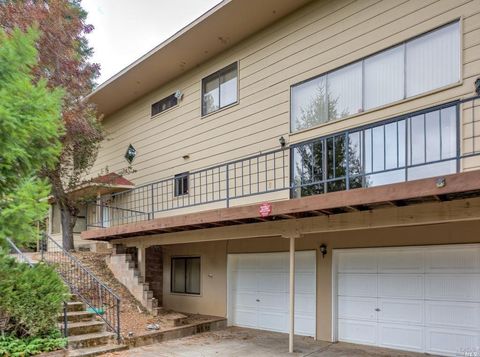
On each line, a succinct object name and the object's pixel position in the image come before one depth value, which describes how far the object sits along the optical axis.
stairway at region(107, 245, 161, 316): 10.90
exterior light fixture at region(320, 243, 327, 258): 9.40
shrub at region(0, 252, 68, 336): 6.92
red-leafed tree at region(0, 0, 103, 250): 12.11
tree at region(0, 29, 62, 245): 4.74
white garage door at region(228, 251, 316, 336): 9.77
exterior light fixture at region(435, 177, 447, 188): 5.29
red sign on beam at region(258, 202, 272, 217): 7.35
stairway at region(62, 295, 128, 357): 7.60
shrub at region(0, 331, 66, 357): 6.60
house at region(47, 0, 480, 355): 7.07
